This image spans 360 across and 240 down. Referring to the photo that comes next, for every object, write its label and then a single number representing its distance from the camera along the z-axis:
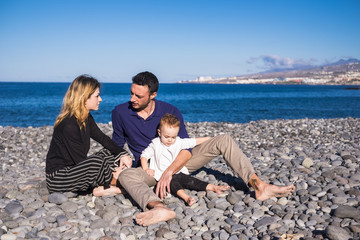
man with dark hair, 4.27
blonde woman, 4.29
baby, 4.49
